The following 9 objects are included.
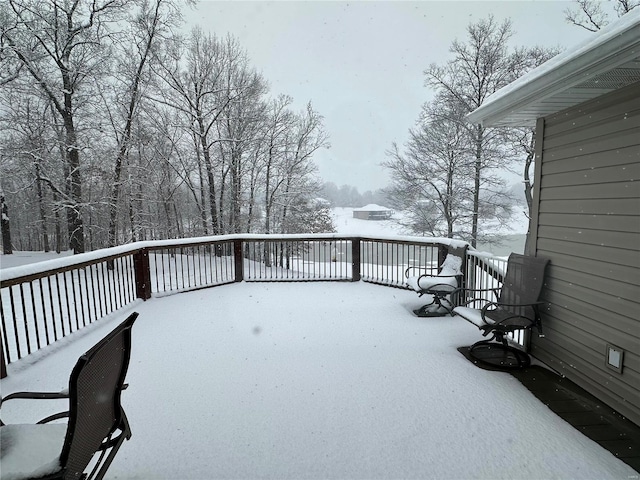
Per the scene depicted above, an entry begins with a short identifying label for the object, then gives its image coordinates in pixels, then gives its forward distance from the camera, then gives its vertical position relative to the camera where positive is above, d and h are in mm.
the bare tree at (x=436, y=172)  12180 +1305
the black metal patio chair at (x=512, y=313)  3010 -1005
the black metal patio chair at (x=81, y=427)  1128 -843
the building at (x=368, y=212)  31322 -414
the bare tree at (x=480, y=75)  11008 +4395
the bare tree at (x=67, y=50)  8688 +4397
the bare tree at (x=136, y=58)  10414 +4882
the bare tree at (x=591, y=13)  9320 +5341
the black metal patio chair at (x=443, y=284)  4379 -1005
